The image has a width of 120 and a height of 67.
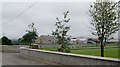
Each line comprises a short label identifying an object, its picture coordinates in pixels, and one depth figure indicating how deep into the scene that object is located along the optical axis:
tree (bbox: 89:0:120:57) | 7.75
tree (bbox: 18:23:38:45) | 16.65
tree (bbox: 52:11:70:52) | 11.22
